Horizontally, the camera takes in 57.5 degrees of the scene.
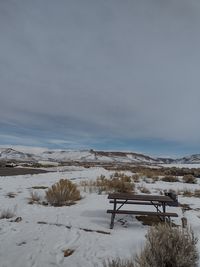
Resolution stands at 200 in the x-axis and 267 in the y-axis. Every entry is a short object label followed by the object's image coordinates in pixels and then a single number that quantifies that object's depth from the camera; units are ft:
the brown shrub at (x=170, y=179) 44.57
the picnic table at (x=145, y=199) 14.05
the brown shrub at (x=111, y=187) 28.62
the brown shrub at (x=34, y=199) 21.43
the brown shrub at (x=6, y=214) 16.06
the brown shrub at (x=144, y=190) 28.46
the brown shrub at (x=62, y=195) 20.98
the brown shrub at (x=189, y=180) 42.48
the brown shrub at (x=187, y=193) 26.96
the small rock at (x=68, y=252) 10.59
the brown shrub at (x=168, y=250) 8.29
